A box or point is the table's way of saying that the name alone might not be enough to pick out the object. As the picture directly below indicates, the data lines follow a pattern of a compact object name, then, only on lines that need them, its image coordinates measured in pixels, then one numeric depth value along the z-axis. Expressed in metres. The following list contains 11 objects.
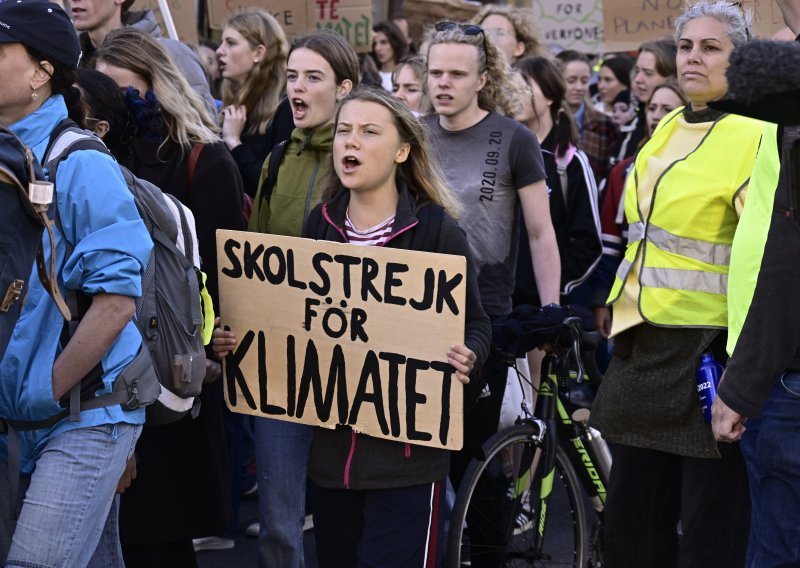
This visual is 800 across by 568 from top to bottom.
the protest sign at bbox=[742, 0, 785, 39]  5.15
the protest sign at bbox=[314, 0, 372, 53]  8.38
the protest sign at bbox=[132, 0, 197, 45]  8.02
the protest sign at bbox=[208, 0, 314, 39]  8.33
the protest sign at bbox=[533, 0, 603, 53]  10.62
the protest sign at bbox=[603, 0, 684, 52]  9.30
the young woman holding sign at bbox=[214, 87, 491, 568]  3.94
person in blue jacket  3.25
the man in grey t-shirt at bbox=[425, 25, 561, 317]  5.15
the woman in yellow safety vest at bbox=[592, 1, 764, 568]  4.13
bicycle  5.02
